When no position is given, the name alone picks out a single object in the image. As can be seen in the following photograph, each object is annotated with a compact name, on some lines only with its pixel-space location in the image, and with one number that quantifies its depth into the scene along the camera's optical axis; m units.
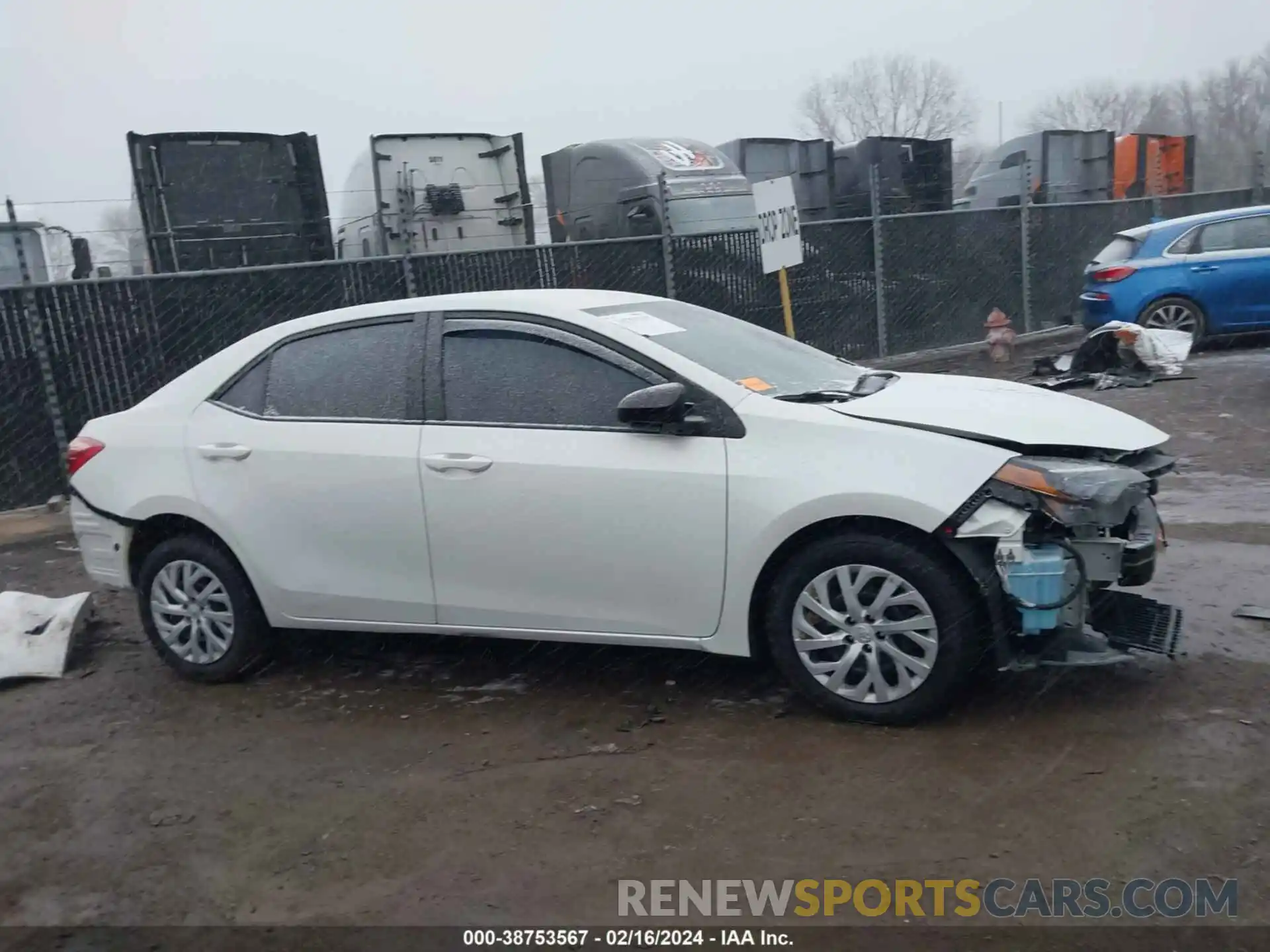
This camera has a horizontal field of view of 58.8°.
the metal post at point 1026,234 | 14.66
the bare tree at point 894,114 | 61.22
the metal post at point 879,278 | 13.12
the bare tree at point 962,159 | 36.47
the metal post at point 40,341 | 8.54
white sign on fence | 8.87
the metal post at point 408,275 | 9.96
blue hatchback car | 11.77
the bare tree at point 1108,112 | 51.78
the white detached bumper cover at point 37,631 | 5.21
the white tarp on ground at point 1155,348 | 10.91
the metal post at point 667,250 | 11.28
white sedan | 3.75
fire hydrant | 13.34
